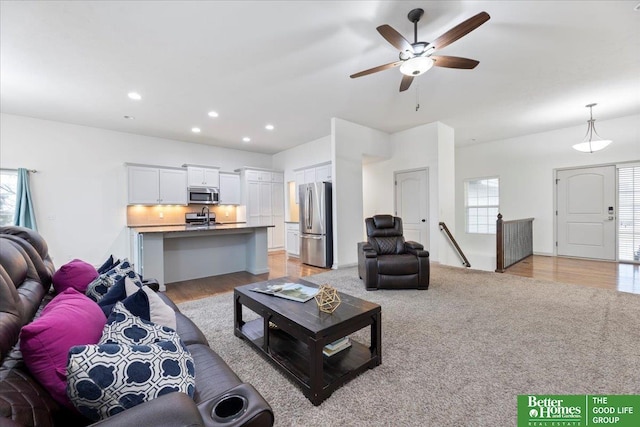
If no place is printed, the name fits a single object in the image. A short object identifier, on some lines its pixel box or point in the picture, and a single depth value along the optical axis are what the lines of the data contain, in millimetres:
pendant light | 4670
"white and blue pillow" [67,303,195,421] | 812
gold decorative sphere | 1934
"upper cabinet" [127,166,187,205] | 5719
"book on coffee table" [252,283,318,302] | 2189
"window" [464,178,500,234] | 7098
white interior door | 5773
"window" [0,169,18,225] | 4719
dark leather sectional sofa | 742
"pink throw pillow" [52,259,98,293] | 1821
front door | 5559
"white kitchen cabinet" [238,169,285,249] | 7250
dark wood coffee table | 1653
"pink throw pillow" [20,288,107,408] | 856
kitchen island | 3824
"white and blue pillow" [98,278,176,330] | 1285
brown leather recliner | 3711
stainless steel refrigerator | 5461
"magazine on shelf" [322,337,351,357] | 1987
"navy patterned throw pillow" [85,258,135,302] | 1699
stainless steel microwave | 6500
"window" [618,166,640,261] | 5289
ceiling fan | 2170
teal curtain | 4648
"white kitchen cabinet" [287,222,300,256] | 6828
